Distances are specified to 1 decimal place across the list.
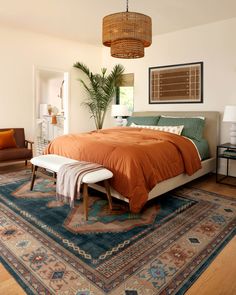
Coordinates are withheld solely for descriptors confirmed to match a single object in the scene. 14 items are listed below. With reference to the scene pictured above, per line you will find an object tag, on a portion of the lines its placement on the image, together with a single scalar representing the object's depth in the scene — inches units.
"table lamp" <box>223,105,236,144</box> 151.0
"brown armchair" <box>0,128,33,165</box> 169.9
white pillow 165.0
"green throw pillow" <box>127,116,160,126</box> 187.9
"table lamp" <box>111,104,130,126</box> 213.6
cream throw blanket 102.3
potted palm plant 235.1
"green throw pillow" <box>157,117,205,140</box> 166.7
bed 114.2
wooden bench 100.3
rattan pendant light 108.6
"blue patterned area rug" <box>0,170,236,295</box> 67.7
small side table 150.9
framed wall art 184.4
